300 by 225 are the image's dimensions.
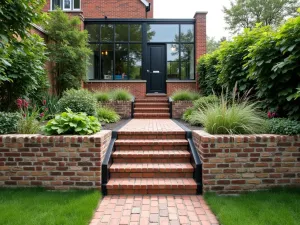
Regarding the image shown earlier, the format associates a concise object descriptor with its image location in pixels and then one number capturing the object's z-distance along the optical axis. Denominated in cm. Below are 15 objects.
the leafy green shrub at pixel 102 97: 835
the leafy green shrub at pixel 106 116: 654
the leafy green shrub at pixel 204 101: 645
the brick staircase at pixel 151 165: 346
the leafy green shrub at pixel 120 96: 858
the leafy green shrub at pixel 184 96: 866
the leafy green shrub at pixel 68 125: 366
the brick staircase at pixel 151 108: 834
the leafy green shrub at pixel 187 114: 678
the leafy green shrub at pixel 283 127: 345
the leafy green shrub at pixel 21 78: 538
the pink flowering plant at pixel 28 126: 397
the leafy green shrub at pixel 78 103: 585
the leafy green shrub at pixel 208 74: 798
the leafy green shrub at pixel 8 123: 382
